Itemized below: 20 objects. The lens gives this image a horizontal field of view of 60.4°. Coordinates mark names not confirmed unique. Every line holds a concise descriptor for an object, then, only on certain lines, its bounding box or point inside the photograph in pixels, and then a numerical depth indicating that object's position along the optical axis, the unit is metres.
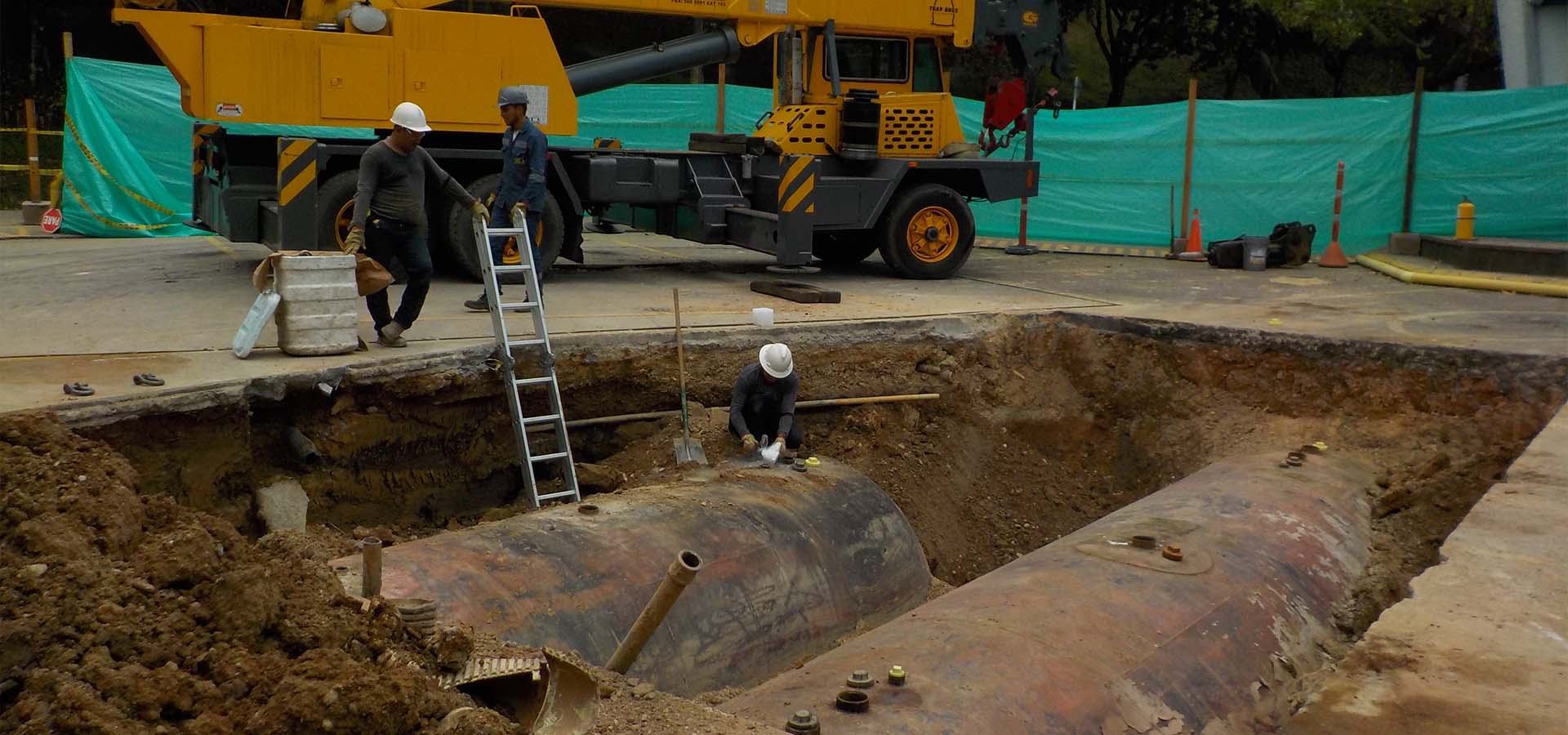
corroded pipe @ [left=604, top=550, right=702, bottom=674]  3.62
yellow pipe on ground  11.47
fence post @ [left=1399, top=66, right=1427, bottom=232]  14.30
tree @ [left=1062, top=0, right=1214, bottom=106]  23.89
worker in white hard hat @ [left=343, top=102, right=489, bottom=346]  7.68
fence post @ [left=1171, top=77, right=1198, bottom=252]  15.29
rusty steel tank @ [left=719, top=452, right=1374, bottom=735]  4.21
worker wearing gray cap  8.98
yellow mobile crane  9.82
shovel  7.91
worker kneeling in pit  7.81
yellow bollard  13.87
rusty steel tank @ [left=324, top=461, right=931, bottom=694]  5.14
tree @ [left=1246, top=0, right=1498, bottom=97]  21.88
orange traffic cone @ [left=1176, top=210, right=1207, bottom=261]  14.82
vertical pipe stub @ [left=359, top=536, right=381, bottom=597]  4.50
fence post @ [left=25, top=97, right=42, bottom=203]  15.17
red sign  14.09
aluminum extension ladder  7.24
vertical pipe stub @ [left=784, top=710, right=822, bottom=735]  3.82
